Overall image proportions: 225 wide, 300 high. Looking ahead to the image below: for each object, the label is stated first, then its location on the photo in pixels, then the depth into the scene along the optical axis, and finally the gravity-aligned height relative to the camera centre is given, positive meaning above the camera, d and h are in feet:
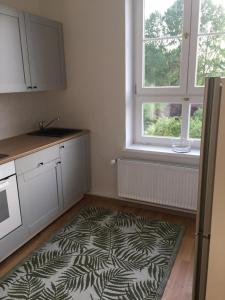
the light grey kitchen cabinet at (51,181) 7.41 -2.95
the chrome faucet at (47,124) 10.61 -1.30
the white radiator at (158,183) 8.63 -3.28
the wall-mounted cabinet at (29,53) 7.54 +1.28
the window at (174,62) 8.19 +0.96
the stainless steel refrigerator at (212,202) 3.24 -1.54
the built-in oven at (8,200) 6.57 -2.86
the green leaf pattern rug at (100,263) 5.95 -4.58
